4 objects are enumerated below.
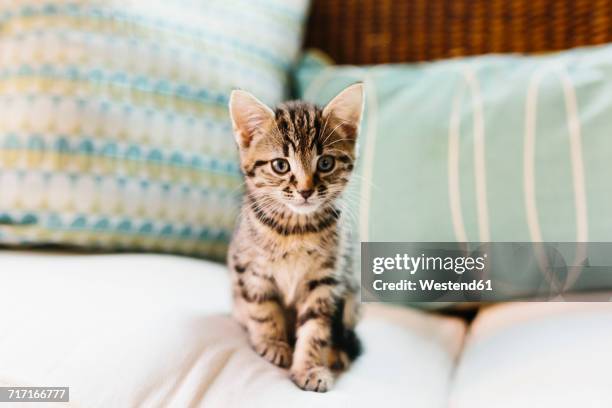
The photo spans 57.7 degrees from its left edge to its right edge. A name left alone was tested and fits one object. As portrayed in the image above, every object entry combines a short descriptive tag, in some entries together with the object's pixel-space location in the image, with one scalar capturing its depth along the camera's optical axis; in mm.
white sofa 573
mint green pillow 849
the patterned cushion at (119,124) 876
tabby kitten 661
